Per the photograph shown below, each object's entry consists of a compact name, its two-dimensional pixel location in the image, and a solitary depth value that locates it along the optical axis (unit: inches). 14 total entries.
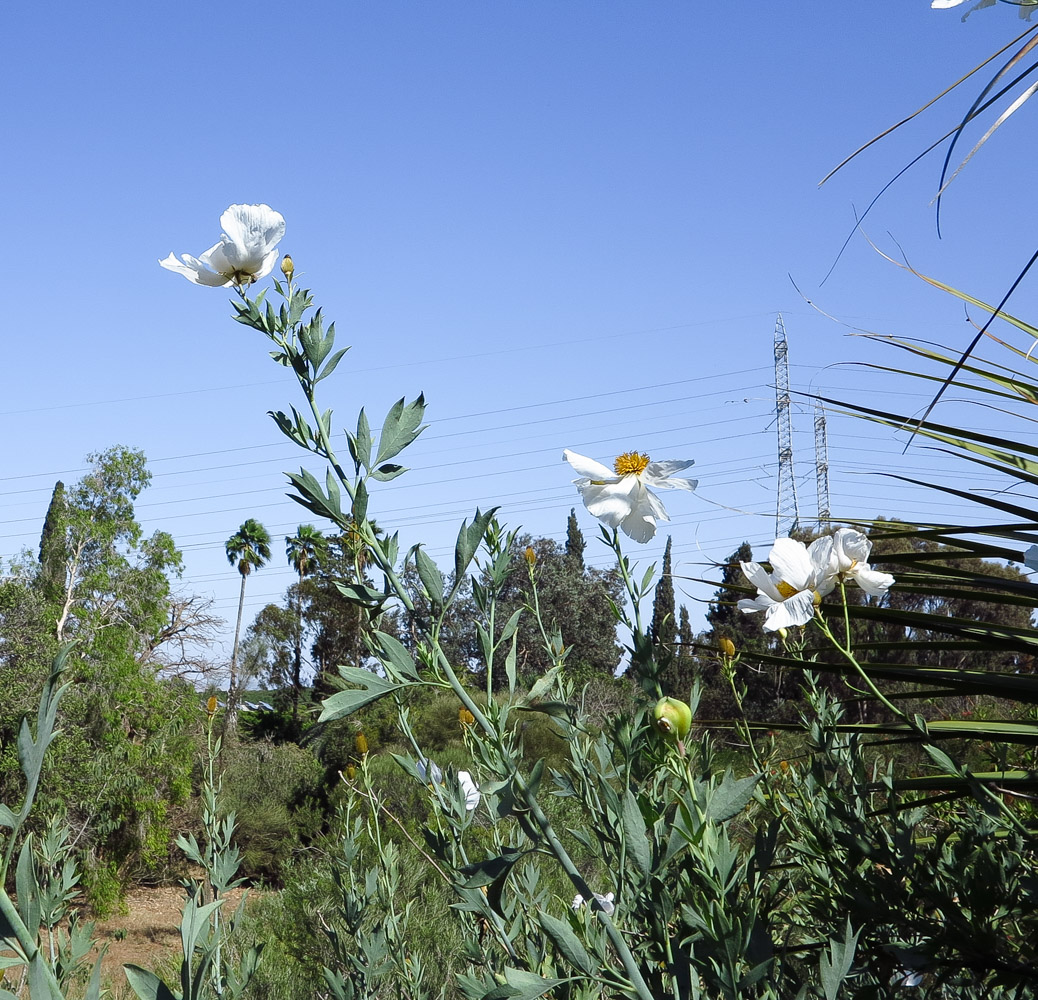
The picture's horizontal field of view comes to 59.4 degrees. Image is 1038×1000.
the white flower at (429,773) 69.5
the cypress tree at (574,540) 1247.4
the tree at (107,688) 496.1
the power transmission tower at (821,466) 855.9
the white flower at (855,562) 48.6
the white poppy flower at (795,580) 47.6
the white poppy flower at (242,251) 44.9
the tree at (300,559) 1015.6
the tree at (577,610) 1029.8
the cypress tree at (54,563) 603.8
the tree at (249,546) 1125.2
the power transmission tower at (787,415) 914.6
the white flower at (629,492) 45.0
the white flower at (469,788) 70.3
